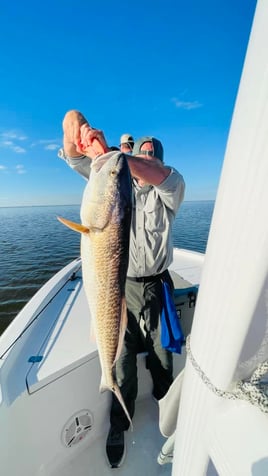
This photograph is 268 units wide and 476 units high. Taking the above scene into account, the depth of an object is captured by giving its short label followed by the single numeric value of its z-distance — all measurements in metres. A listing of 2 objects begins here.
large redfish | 1.08
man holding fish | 1.10
